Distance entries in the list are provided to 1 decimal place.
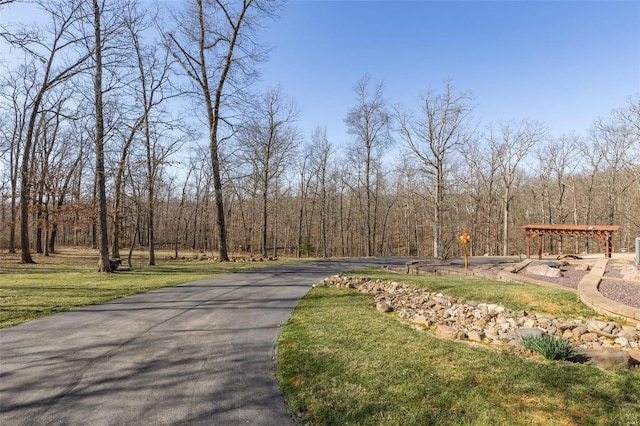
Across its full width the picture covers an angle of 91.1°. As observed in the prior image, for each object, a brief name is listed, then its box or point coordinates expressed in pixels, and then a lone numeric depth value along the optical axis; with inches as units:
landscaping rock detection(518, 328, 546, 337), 171.1
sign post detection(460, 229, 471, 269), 481.5
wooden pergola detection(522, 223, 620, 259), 629.8
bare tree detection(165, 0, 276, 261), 669.3
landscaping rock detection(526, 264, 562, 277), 403.4
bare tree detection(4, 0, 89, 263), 507.2
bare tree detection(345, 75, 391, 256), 991.6
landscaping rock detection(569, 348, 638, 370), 139.2
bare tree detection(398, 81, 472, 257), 853.8
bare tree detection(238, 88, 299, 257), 881.1
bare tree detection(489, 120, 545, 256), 1056.4
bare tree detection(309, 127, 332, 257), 1141.0
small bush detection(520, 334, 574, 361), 148.6
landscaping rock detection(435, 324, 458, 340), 187.6
